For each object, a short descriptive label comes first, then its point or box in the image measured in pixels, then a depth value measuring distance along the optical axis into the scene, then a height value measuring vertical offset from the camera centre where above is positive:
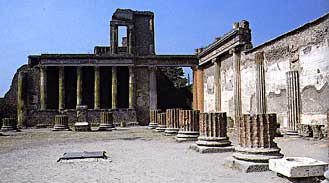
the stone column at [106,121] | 20.45 -0.99
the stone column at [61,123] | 20.37 -1.08
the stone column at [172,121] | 13.50 -0.68
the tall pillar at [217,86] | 22.95 +1.31
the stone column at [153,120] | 19.14 -0.87
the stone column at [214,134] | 8.31 -0.77
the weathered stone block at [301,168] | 4.43 -0.86
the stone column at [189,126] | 10.97 -0.71
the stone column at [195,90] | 27.59 +1.24
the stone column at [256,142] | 5.86 -0.70
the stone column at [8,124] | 20.18 -1.11
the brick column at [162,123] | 16.43 -0.90
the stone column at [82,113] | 25.70 -0.58
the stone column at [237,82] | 19.02 +1.27
